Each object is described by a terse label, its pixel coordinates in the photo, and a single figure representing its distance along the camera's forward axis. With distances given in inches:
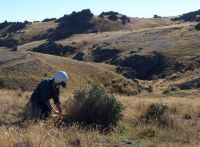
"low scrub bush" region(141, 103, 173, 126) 417.7
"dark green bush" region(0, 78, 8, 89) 1069.3
